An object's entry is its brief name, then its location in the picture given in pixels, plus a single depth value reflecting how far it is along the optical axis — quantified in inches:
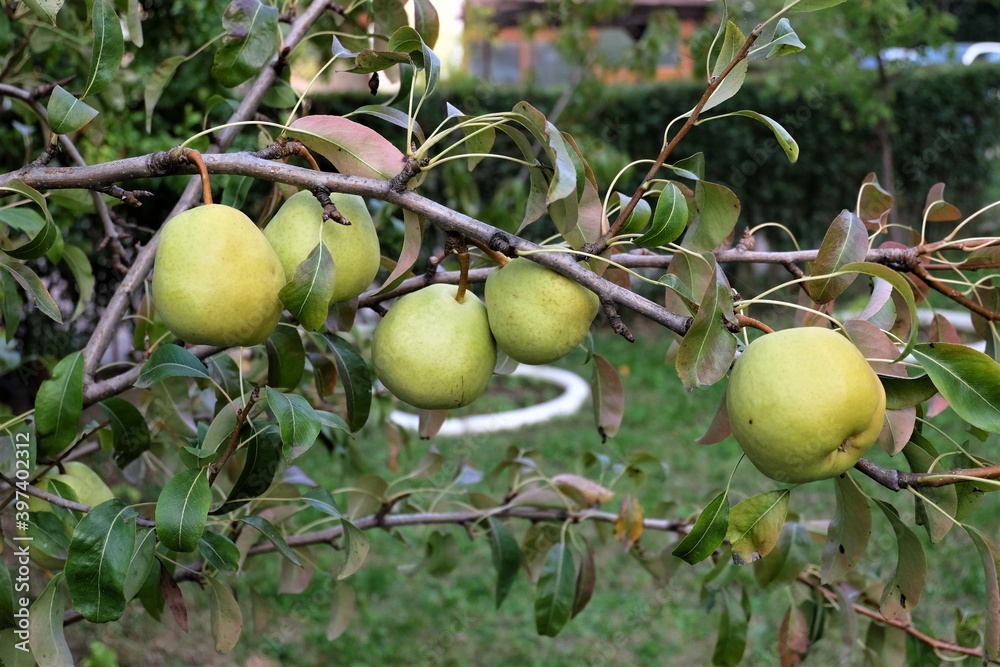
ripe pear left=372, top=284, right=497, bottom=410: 42.6
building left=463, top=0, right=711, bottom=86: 247.4
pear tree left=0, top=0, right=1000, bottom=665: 36.4
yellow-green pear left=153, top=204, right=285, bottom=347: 37.0
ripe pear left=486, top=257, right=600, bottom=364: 40.4
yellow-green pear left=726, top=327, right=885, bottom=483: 33.8
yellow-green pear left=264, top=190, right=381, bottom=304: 41.1
